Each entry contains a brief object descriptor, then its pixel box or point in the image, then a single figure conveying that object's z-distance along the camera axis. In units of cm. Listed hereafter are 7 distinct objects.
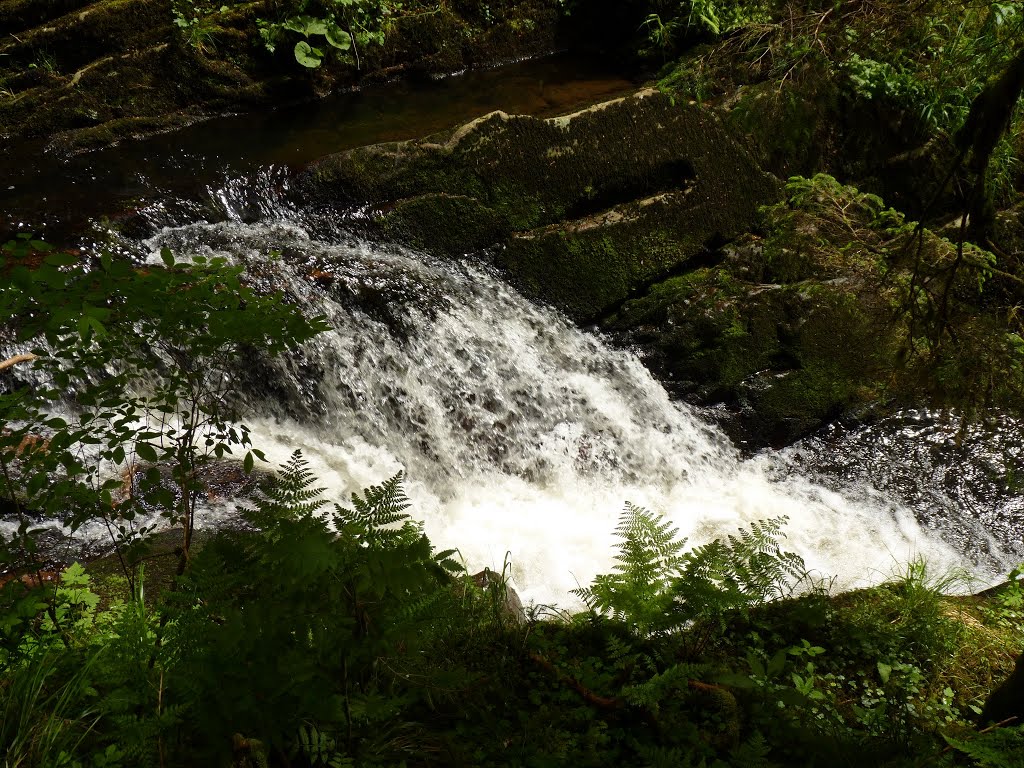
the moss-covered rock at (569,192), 621
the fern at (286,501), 197
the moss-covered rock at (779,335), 588
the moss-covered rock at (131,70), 785
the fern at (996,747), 195
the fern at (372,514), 193
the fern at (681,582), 257
